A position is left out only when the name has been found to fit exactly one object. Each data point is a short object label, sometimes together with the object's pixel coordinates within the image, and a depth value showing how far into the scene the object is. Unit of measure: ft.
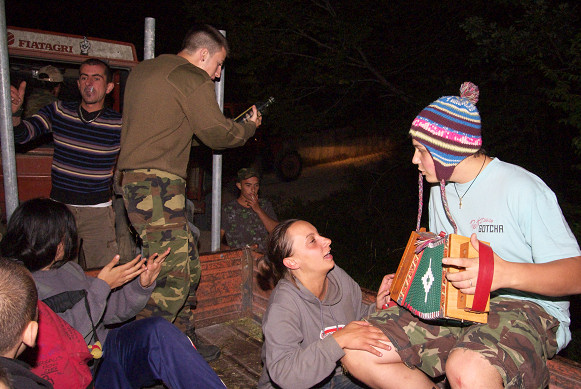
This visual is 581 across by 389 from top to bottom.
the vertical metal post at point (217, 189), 12.96
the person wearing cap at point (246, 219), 14.94
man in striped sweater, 12.01
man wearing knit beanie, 5.77
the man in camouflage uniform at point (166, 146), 9.27
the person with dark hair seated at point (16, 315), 4.86
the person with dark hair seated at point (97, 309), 6.66
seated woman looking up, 6.76
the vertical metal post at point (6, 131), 10.11
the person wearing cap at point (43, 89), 15.38
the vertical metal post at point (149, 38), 12.09
